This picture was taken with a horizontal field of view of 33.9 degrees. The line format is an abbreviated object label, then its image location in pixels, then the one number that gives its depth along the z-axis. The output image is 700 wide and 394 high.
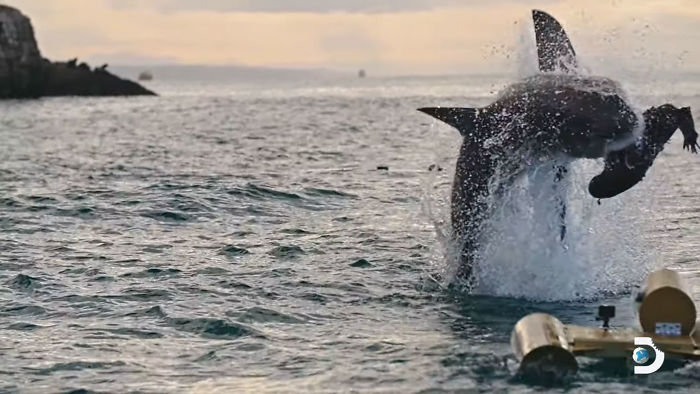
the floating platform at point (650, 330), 10.37
